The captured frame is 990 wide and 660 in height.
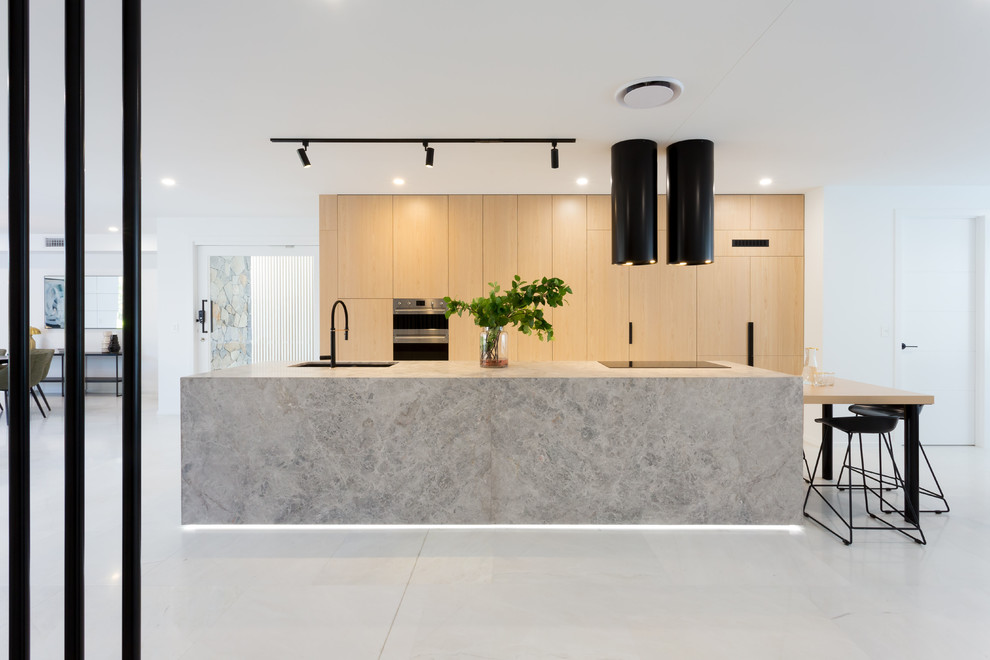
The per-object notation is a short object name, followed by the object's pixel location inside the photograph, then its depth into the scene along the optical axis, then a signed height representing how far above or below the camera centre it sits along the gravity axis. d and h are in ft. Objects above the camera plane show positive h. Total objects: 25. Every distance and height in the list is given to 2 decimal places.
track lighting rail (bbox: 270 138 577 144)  11.09 +3.85
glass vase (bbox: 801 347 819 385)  9.86 -0.76
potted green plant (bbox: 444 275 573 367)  9.47 +0.30
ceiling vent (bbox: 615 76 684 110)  8.55 +3.80
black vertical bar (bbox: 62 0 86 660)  3.00 +0.01
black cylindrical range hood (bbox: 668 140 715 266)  11.10 +2.63
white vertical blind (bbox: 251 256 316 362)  19.85 +0.77
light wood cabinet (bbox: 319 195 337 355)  16.05 +2.07
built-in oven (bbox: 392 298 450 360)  16.15 -0.13
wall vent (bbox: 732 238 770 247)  15.89 +2.48
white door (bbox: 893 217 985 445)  15.31 +0.13
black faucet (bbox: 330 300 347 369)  9.60 -0.48
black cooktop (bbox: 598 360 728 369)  10.26 -0.78
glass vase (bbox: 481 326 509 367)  9.78 -0.41
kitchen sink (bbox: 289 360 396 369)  10.35 -0.78
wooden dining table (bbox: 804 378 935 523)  8.70 -1.23
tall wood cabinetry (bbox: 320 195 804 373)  15.93 +1.65
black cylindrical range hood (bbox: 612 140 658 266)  11.17 +2.61
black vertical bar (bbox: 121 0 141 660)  3.09 -0.03
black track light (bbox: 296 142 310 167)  11.07 +3.56
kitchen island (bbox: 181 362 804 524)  8.57 -2.00
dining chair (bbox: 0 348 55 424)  17.29 -1.34
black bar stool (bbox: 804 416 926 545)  8.44 -1.68
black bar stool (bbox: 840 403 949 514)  9.69 -1.69
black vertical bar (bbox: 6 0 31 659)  2.96 -0.18
